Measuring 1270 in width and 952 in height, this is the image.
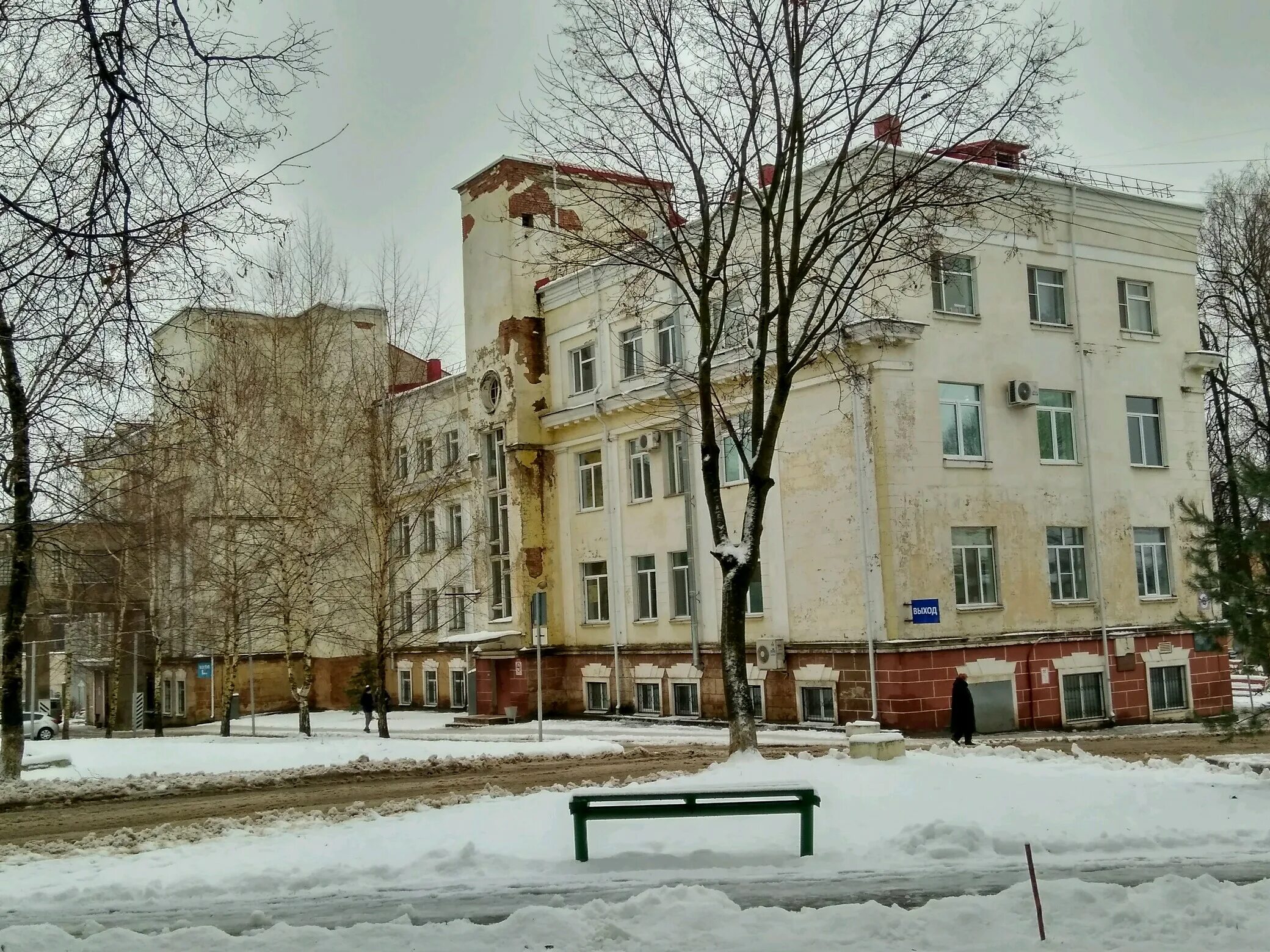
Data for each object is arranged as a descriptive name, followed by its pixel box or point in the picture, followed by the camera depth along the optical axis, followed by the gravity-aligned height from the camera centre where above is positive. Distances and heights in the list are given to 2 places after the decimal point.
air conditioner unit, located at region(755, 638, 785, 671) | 29.55 -0.77
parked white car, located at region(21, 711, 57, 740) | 53.66 -3.23
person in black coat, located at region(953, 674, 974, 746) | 23.33 -1.86
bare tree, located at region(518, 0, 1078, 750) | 16.80 +6.44
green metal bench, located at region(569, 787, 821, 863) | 10.39 -1.52
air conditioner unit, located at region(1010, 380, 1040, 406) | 29.72 +5.20
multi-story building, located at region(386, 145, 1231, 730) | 28.02 +3.18
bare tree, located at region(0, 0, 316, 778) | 8.12 +3.15
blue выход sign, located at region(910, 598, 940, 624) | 27.27 +0.08
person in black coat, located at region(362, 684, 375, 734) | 36.27 -1.86
